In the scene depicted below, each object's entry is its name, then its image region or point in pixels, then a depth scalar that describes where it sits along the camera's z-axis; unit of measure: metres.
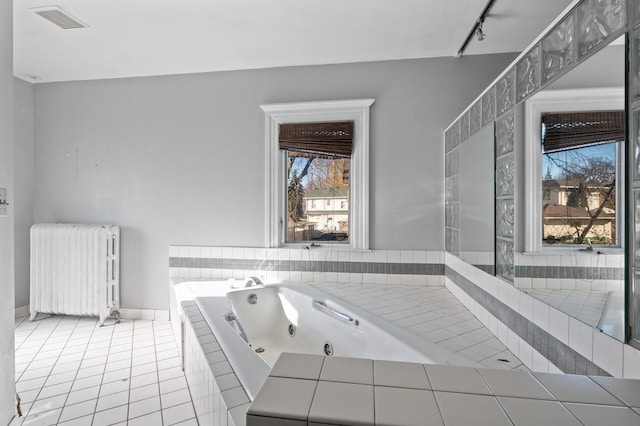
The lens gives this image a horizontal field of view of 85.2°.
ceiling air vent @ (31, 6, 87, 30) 2.21
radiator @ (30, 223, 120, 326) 3.18
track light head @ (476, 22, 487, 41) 2.31
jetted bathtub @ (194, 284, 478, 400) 1.49
